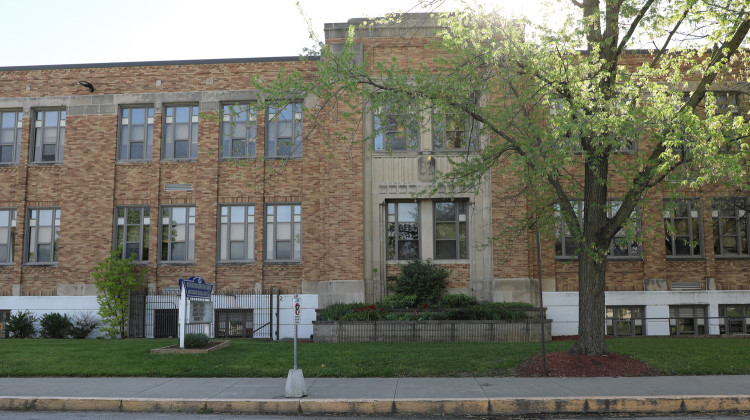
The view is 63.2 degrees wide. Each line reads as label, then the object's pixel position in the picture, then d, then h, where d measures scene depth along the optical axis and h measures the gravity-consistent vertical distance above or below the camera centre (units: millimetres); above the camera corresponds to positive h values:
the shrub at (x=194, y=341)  14617 -1620
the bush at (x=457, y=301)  19516 -893
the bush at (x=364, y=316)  17812 -1255
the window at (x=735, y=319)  20578 -1550
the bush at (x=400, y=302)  19234 -913
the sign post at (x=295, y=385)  9742 -1784
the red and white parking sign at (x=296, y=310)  9953 -599
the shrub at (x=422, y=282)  19828 -292
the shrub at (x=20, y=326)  20625 -1787
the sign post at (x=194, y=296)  14827 -683
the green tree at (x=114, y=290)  20344 -565
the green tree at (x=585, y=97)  10430 +3428
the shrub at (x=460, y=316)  17672 -1238
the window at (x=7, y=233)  22547 +1465
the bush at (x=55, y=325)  20531 -1743
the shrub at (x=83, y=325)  20438 -1747
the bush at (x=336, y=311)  18453 -1153
